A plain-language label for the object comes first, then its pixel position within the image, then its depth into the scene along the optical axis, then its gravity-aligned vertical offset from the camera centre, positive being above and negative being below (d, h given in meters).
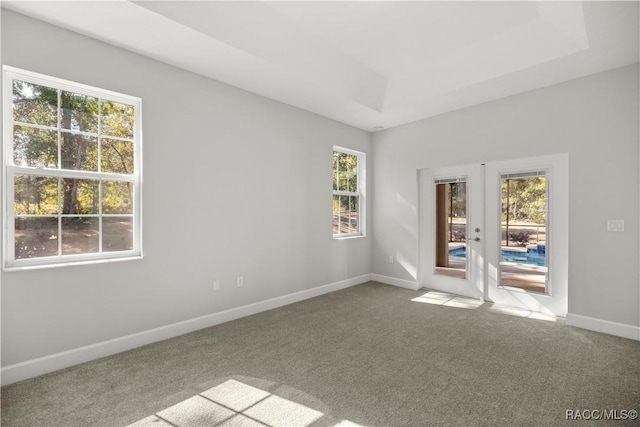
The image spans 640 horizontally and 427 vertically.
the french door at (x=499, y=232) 3.91 -0.28
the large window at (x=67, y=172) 2.48 +0.36
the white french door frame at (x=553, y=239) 3.82 -0.35
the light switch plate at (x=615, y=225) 3.33 -0.15
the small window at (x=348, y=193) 5.32 +0.35
